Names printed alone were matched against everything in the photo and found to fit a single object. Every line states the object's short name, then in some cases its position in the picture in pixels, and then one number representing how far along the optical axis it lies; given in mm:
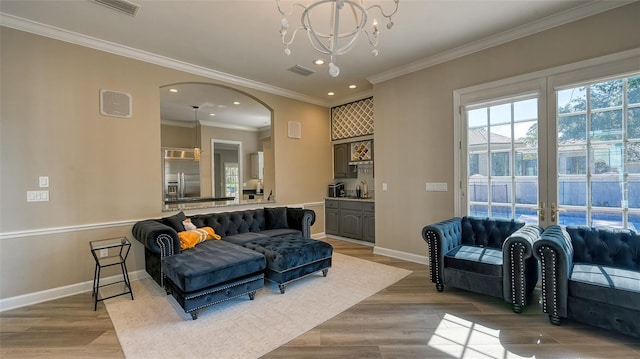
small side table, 2965
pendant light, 6754
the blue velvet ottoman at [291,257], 3166
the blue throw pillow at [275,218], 4684
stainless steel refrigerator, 7152
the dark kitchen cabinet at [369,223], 5311
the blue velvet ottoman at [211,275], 2562
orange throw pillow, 3402
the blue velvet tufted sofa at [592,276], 2115
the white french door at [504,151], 3240
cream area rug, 2172
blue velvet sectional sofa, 2602
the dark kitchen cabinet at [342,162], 6133
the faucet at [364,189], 6012
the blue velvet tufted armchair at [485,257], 2604
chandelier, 1888
